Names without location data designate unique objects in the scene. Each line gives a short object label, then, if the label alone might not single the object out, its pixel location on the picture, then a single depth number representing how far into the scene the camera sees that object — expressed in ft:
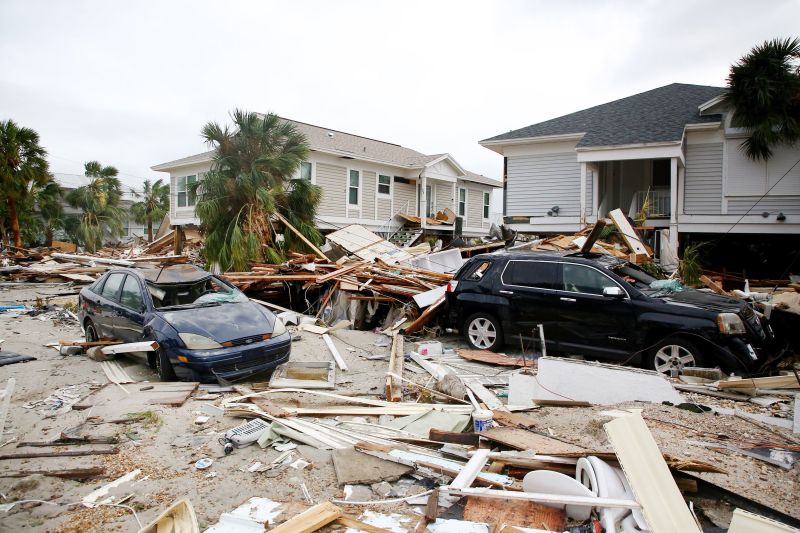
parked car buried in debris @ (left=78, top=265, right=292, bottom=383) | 21.45
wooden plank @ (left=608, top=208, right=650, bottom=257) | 40.68
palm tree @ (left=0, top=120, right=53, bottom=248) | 81.15
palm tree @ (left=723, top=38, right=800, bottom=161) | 44.62
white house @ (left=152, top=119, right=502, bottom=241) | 72.90
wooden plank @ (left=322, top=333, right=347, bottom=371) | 26.68
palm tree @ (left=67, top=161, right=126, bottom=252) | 110.82
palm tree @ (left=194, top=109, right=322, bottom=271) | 50.24
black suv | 22.65
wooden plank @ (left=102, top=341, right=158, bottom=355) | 22.45
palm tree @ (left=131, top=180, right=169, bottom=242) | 136.05
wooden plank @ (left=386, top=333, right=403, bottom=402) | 20.66
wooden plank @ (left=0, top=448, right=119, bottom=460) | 14.48
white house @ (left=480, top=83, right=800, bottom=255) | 49.78
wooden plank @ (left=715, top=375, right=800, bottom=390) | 19.99
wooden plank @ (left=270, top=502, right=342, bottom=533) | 10.17
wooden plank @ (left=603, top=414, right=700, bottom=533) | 9.43
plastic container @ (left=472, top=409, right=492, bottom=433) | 15.15
